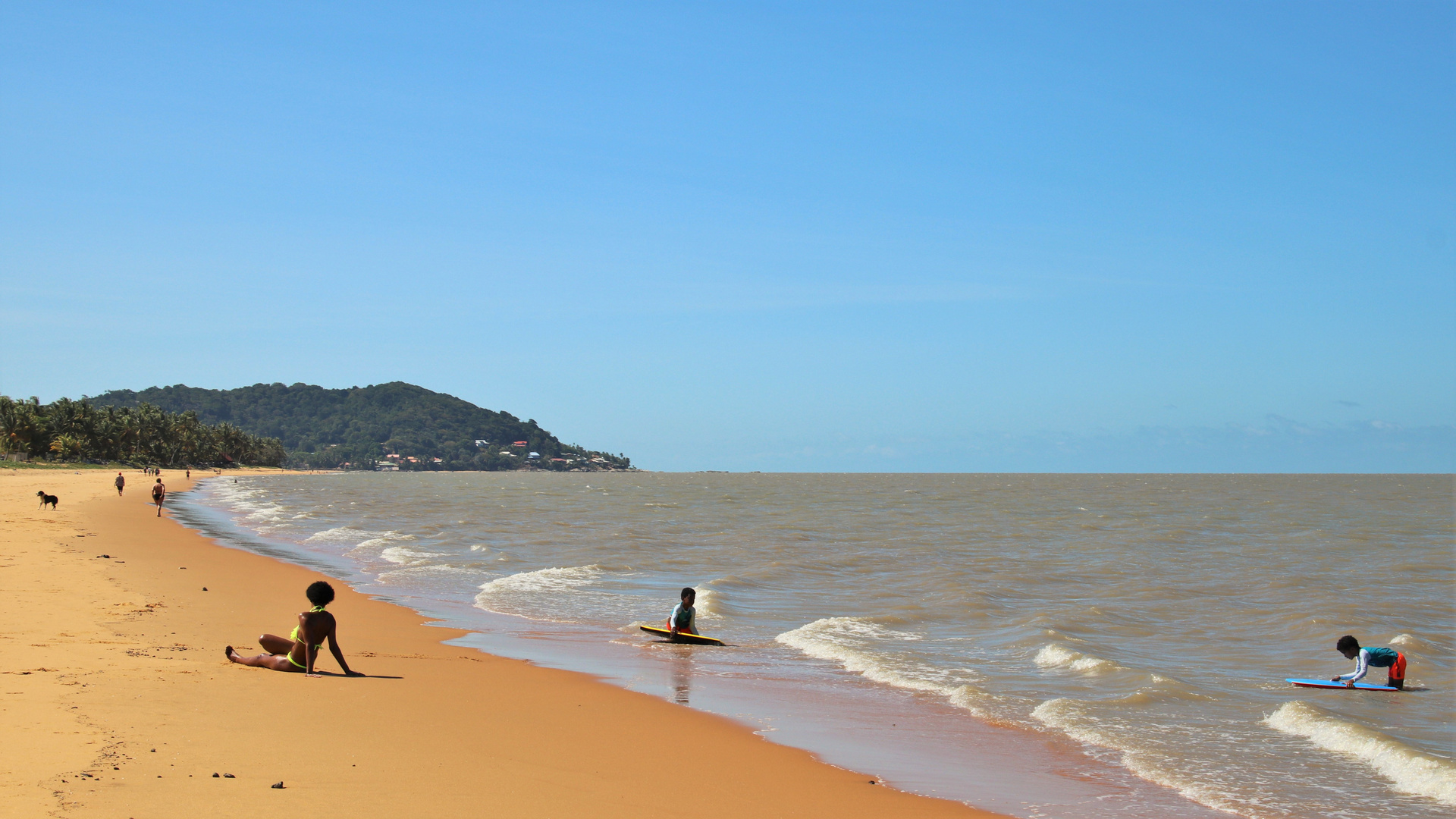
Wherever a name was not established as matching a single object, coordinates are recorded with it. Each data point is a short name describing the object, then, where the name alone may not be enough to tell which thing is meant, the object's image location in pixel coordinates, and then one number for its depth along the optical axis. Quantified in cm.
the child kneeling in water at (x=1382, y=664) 1262
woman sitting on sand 1056
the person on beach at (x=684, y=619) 1515
